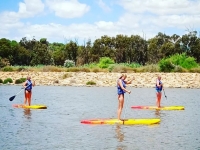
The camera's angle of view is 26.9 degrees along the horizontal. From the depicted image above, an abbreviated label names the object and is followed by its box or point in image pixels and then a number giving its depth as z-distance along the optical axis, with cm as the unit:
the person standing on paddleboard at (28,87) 2278
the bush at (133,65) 5722
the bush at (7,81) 4934
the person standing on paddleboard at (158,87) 2294
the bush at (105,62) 6055
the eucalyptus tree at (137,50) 7844
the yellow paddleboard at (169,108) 2317
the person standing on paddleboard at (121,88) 1659
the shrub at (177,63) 5178
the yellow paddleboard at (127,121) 1719
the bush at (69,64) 6319
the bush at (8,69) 5694
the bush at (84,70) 5419
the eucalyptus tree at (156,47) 7819
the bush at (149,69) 5269
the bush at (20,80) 4856
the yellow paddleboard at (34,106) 2302
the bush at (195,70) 5106
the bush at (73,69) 5406
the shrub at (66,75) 5044
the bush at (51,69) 5509
